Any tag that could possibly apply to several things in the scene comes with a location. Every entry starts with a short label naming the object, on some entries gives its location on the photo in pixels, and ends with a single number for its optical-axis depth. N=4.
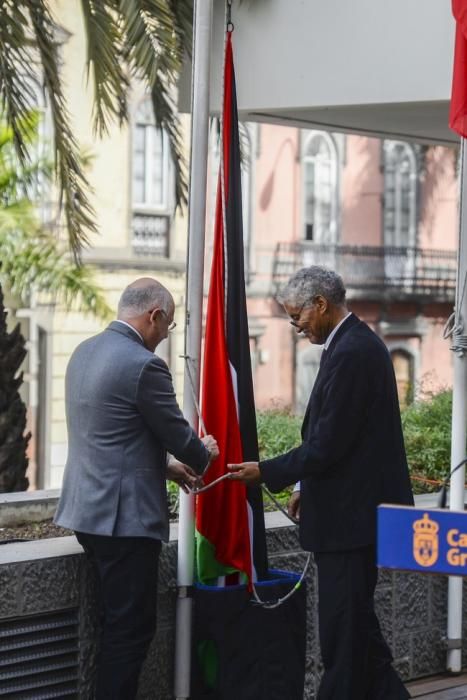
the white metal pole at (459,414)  6.51
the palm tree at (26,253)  17.77
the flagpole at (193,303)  5.59
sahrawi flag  5.62
